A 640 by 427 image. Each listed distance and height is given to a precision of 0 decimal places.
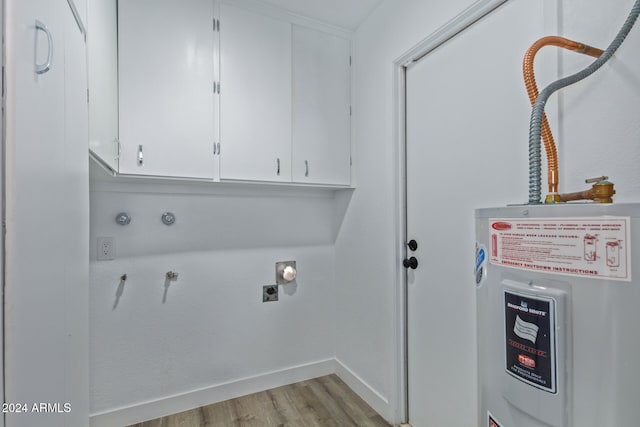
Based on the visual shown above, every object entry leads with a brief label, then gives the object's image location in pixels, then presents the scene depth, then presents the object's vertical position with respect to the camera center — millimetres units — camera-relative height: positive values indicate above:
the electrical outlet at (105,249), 1663 -197
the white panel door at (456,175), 1112 +183
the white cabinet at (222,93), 1479 +726
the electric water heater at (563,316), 509 -205
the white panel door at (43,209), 521 +15
